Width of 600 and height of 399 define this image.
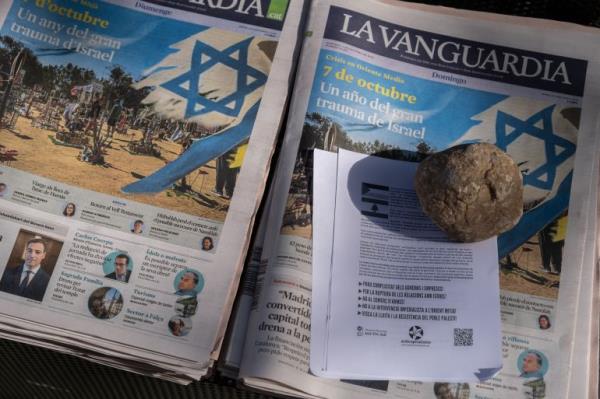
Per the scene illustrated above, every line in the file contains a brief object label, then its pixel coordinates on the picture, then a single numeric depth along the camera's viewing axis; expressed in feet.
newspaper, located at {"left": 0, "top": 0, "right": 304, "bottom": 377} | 1.88
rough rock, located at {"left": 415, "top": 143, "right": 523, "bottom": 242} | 1.88
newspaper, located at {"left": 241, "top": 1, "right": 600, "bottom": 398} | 1.87
